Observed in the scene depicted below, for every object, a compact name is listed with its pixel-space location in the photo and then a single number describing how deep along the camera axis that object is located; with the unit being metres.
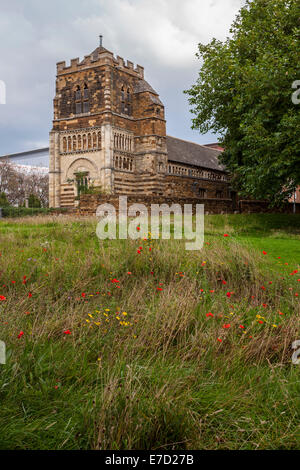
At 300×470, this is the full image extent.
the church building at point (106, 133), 35.72
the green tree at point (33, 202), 46.50
